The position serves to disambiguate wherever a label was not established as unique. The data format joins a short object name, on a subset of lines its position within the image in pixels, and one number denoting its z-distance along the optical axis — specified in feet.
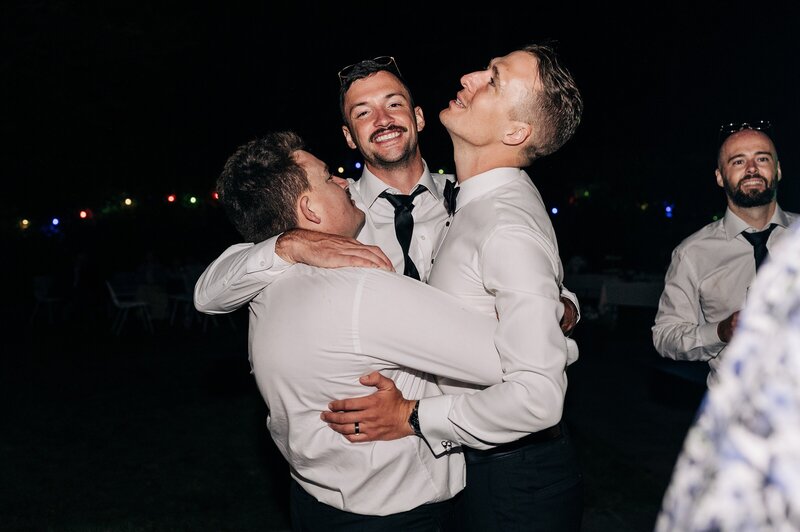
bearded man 10.07
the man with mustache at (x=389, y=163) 9.94
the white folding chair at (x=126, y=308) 43.01
